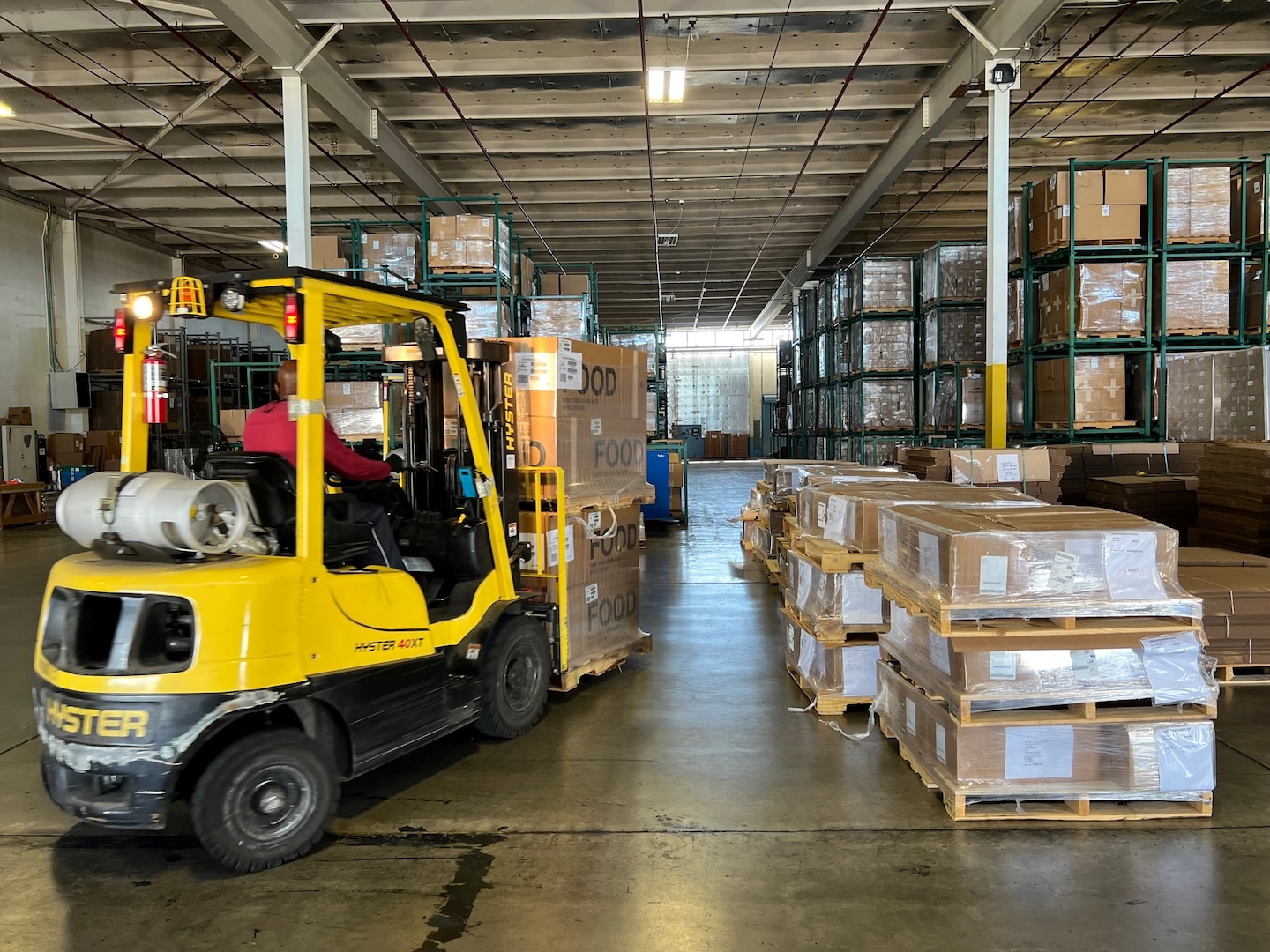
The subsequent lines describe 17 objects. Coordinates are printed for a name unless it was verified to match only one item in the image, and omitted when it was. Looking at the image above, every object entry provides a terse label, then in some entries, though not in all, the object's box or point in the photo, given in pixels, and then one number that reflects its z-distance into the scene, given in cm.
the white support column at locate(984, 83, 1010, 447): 886
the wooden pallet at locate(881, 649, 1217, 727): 336
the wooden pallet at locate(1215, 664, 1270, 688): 518
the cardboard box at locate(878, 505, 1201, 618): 341
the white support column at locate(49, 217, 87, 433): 1631
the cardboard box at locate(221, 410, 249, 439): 1220
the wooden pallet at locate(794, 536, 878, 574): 454
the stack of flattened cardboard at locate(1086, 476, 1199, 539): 759
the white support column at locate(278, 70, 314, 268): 871
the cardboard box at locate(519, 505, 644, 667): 487
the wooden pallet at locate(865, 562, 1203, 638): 337
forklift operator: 331
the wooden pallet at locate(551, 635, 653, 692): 494
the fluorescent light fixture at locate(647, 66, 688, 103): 923
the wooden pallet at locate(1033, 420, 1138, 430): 885
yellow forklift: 280
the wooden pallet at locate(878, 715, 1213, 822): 339
